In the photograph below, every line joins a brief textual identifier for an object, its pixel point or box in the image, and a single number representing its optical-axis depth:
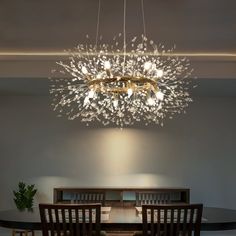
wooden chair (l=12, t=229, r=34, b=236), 4.93
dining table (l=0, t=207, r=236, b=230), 2.90
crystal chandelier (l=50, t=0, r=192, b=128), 3.27
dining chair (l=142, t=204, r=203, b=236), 2.79
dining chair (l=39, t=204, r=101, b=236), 2.80
